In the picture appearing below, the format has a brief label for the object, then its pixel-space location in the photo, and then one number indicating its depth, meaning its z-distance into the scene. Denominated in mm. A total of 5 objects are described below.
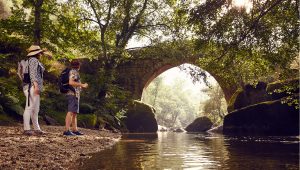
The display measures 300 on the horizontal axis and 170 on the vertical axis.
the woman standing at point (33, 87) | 6070
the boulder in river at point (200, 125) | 28033
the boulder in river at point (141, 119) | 19553
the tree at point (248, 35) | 7332
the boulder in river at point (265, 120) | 13258
